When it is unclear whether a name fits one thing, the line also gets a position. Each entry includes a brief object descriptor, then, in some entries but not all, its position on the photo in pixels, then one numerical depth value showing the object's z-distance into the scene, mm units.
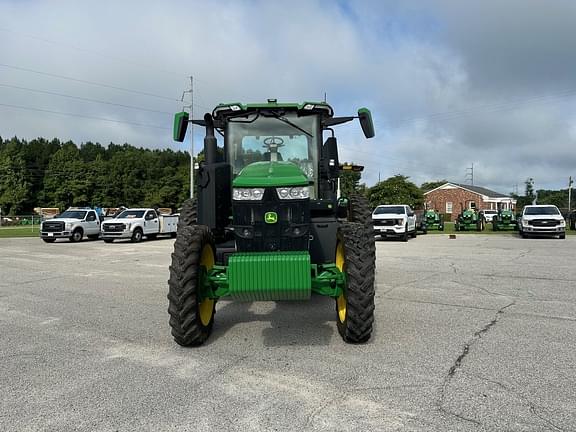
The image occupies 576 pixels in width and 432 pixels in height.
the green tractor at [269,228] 4695
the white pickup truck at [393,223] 22797
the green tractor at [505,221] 30266
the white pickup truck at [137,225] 23594
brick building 74000
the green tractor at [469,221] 31672
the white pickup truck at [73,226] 23500
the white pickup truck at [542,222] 23344
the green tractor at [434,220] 32875
